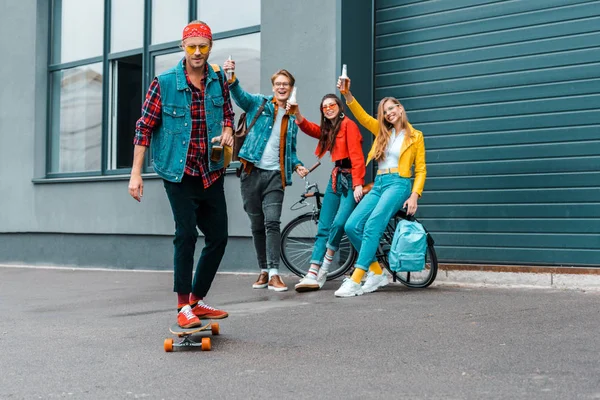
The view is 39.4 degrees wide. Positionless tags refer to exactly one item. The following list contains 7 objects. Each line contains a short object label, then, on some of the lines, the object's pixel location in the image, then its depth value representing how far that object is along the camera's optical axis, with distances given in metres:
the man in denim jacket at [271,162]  8.30
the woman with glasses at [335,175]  8.25
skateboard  5.36
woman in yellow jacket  7.77
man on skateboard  5.59
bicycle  8.35
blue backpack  7.80
